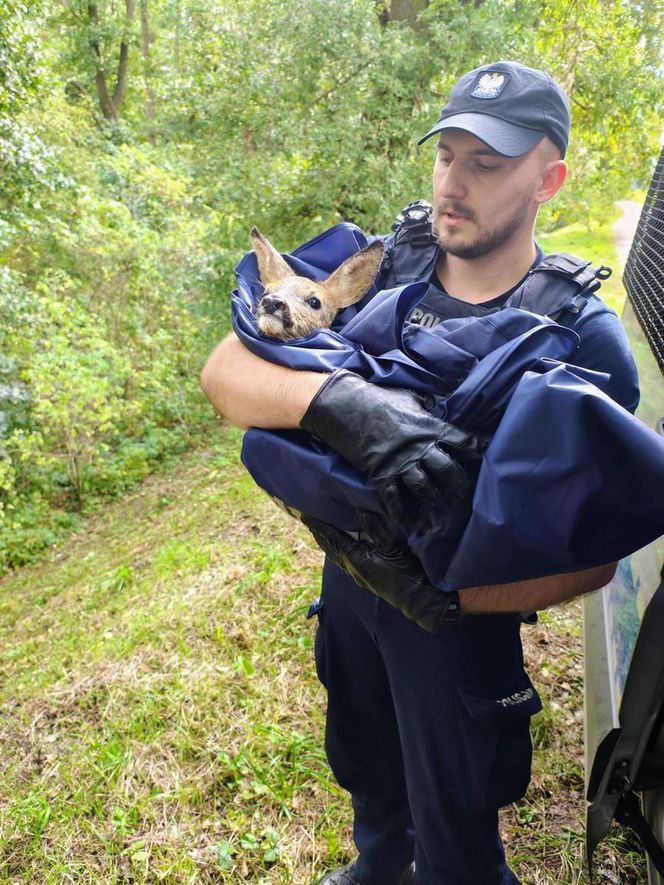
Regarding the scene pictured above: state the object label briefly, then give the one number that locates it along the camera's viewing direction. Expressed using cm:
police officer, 150
